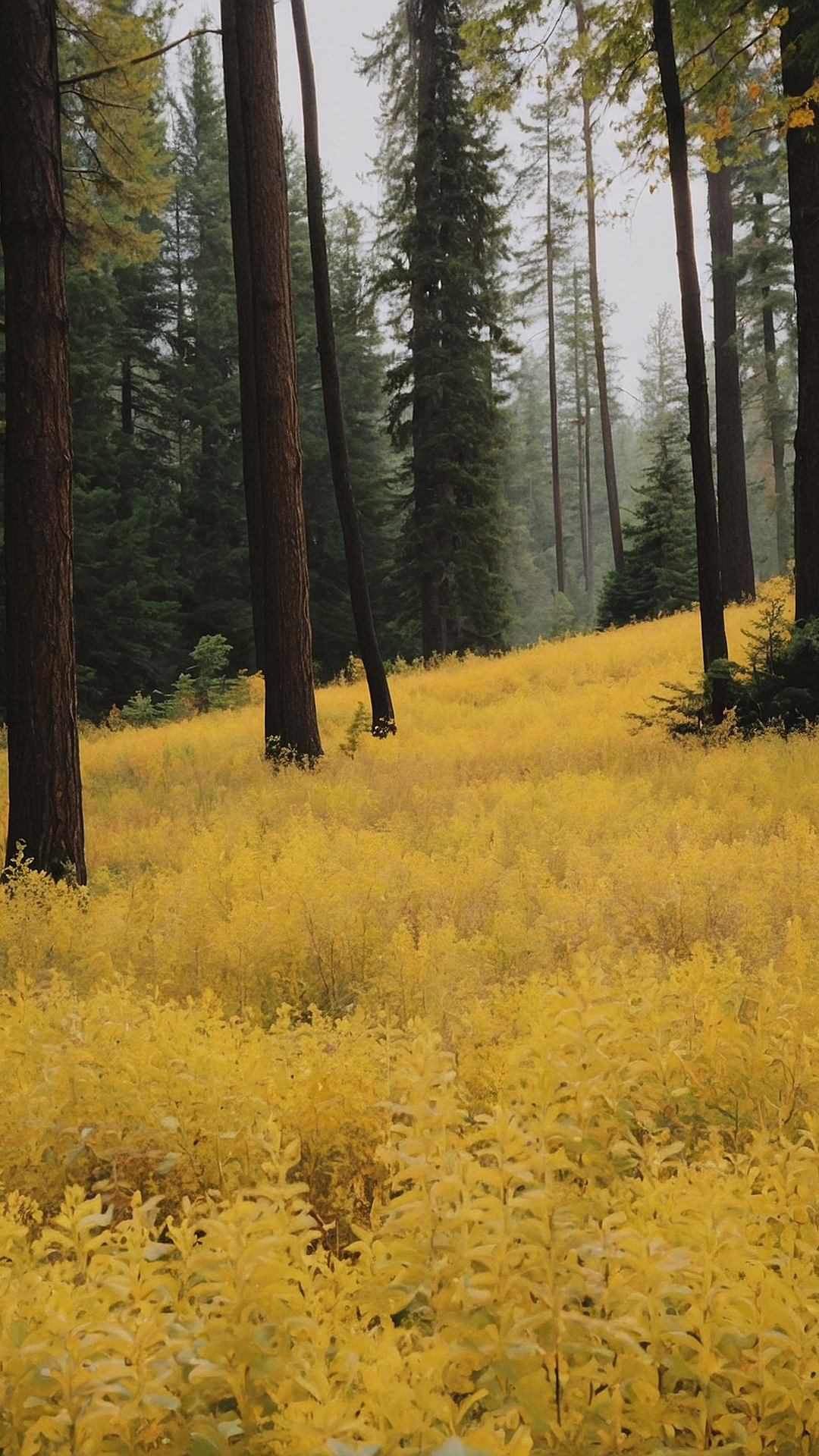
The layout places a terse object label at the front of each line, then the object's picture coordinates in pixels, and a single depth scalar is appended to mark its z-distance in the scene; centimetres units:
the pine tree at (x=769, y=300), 2520
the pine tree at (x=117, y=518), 2364
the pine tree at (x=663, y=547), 2370
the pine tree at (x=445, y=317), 2098
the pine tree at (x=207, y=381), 2741
